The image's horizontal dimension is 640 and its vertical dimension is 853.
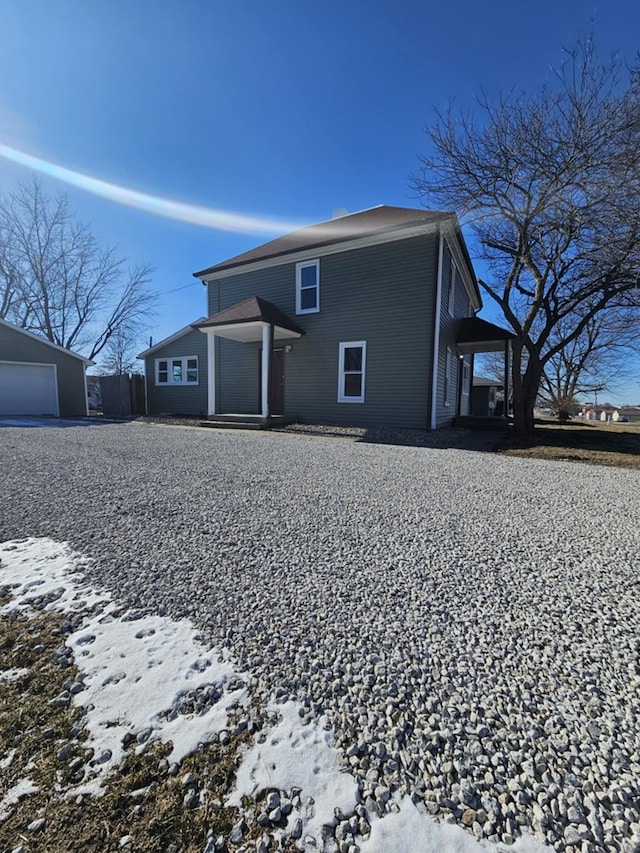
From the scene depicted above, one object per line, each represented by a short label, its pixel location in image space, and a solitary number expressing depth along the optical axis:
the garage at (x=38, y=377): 13.98
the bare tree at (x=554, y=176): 7.13
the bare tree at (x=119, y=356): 29.16
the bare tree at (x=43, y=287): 22.16
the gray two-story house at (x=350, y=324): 9.32
